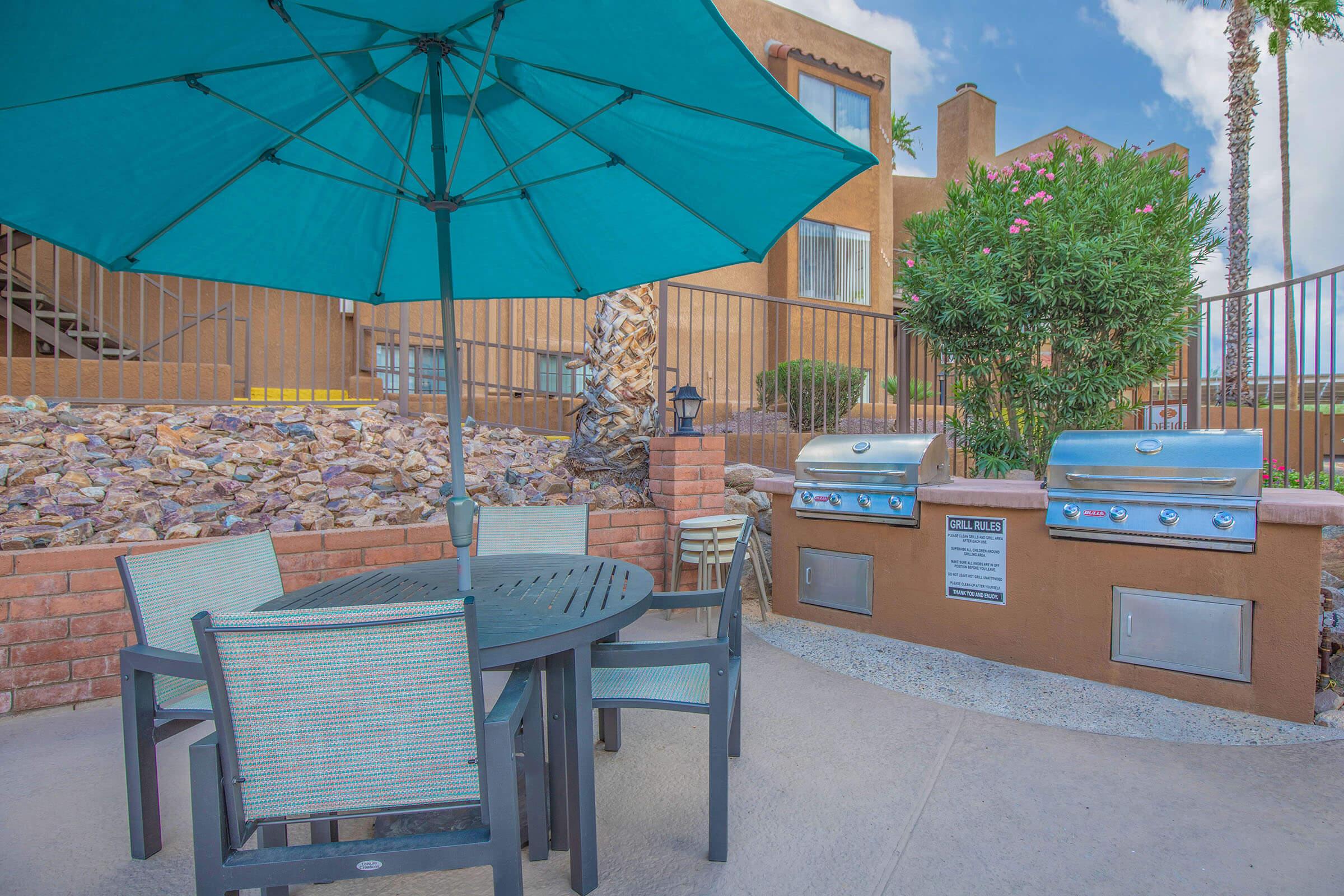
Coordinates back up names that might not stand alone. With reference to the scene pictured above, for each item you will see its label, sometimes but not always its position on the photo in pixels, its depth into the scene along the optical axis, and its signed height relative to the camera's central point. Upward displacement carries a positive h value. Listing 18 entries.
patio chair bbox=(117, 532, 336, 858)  1.98 -0.66
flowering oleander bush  5.44 +1.04
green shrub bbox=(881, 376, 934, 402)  6.40 +0.30
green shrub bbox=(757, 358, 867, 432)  6.22 +0.29
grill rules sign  3.73 -0.76
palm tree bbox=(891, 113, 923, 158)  22.23 +9.37
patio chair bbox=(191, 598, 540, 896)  1.31 -0.63
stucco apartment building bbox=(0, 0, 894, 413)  5.82 +1.46
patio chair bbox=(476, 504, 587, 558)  3.28 -0.51
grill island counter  2.94 -0.80
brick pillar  4.86 -0.40
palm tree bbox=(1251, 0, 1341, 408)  10.40 +6.36
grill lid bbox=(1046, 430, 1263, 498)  3.01 -0.20
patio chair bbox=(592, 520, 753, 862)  2.03 -0.84
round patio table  1.78 -0.55
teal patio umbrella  1.78 +0.91
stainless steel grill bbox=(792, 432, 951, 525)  4.01 -0.33
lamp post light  4.83 +0.11
